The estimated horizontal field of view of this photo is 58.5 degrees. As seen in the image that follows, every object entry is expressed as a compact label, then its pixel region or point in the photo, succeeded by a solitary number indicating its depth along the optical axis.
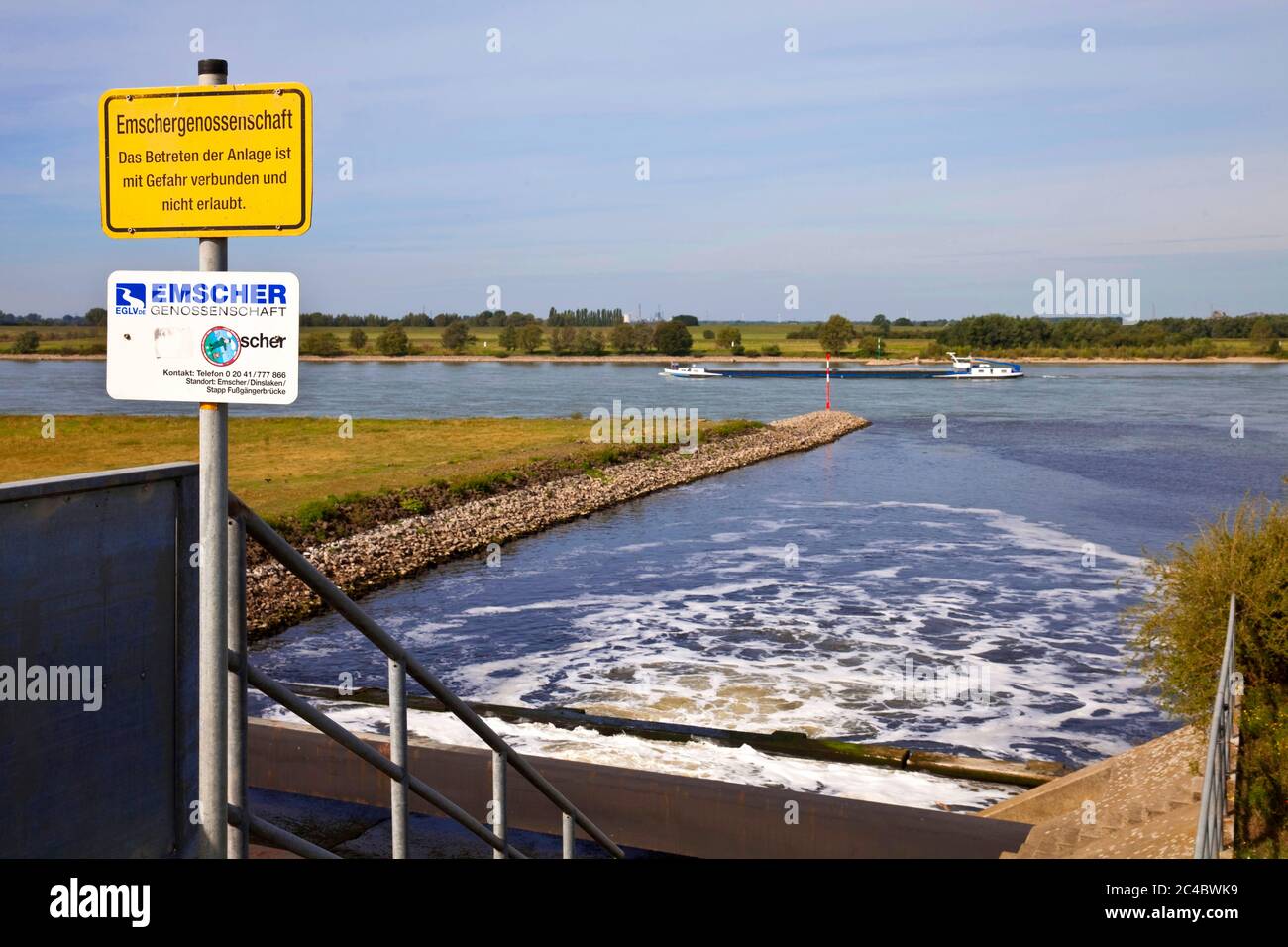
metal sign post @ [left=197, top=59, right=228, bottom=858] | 2.74
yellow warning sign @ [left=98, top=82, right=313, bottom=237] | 2.90
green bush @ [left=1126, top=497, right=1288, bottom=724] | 11.30
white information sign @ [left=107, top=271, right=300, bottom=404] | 2.82
